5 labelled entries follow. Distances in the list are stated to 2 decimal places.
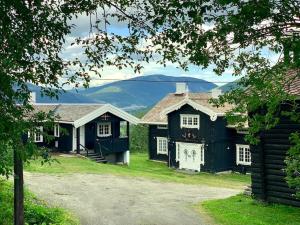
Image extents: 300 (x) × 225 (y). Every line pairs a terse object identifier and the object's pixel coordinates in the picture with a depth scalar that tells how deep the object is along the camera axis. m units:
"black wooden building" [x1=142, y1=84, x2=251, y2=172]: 37.91
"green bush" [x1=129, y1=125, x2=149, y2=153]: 59.47
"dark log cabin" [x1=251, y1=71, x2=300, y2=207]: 19.06
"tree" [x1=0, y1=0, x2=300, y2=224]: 7.00
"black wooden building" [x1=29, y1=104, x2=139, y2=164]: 39.30
